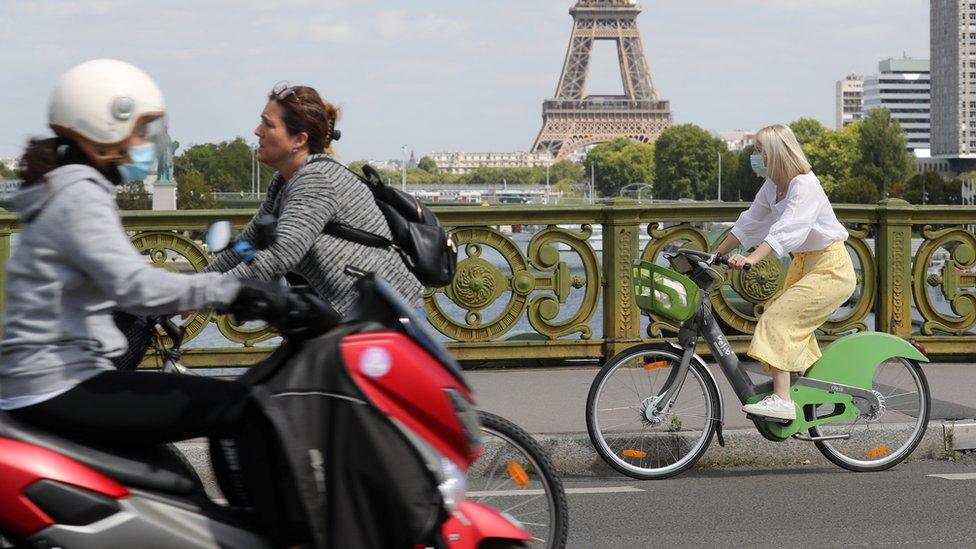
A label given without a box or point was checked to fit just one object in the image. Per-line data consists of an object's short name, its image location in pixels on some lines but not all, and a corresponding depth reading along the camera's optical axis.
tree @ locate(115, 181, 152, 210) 84.00
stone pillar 53.06
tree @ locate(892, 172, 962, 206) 113.31
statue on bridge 51.42
